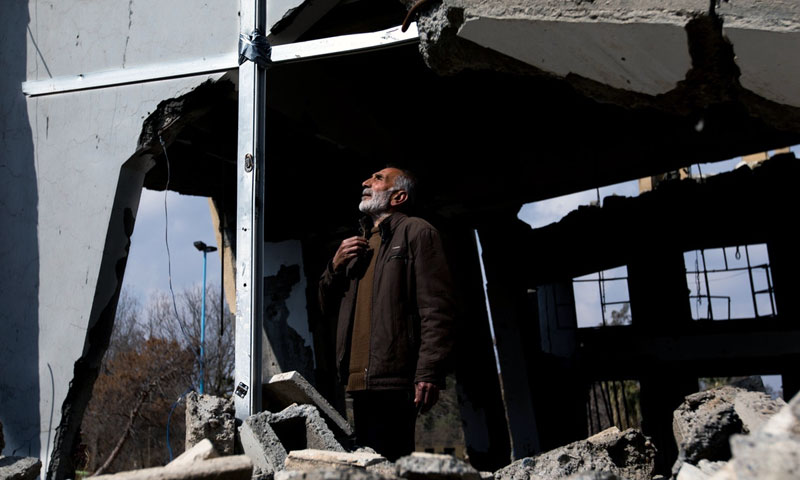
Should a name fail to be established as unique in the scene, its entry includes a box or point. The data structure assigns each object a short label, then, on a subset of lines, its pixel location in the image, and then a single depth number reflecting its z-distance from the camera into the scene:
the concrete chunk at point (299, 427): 3.24
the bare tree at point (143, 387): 22.38
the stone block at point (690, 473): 2.19
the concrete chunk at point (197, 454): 2.36
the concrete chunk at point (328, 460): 2.56
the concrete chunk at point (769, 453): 1.58
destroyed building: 3.45
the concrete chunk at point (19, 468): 2.97
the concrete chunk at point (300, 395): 3.45
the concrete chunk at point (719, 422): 2.39
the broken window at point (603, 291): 12.33
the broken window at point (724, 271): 11.45
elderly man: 3.28
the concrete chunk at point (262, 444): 3.06
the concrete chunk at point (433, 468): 2.14
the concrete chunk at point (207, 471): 2.19
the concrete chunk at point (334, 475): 2.00
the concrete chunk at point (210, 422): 3.27
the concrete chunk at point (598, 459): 3.19
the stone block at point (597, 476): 1.92
